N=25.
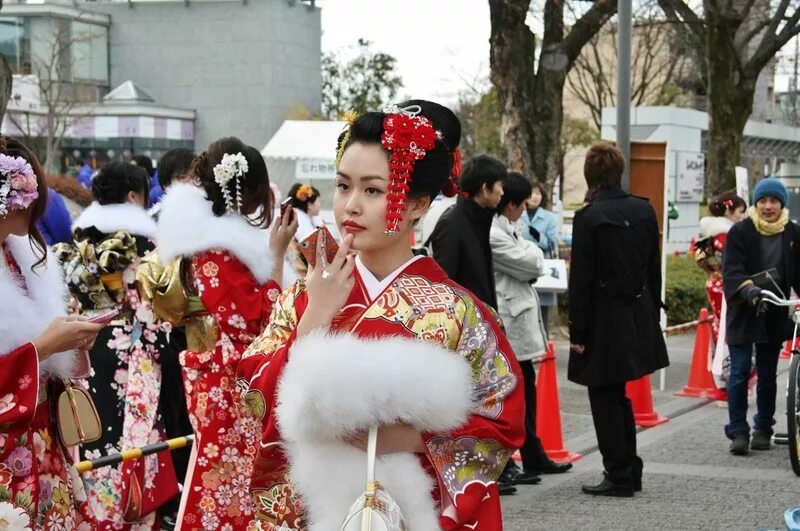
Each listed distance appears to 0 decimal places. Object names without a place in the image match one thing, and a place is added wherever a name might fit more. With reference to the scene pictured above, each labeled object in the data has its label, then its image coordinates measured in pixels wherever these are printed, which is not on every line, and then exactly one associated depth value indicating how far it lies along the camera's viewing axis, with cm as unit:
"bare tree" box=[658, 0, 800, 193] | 1948
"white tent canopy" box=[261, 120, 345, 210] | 2342
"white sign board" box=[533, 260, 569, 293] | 1030
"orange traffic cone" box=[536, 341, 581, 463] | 807
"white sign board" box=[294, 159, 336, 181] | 2316
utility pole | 1116
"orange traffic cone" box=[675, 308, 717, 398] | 1081
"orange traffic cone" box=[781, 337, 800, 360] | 1369
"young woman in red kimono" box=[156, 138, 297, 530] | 505
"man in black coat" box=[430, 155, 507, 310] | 660
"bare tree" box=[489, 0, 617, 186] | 1372
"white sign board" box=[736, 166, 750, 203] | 1622
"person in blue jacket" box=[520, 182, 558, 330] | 1206
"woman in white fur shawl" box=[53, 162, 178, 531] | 616
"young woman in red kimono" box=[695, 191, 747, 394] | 1009
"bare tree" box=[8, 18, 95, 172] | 3441
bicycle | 741
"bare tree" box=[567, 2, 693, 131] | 3391
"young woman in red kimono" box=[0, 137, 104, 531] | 332
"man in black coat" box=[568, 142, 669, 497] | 687
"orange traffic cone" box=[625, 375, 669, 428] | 942
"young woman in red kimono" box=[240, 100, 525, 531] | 278
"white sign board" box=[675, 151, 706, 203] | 1816
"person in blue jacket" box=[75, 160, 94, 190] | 2053
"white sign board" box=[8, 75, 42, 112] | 3216
